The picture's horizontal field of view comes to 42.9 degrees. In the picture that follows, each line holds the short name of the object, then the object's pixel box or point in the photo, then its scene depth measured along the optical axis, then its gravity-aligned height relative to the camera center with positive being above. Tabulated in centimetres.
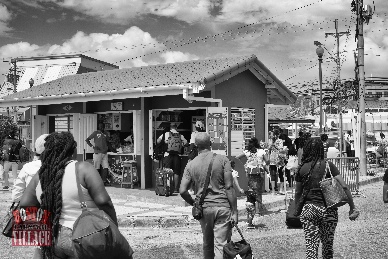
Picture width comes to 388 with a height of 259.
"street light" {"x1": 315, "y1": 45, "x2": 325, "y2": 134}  1938 +319
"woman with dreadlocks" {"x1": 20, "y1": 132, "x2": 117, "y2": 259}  370 -45
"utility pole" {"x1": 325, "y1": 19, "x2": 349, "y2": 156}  3716 +697
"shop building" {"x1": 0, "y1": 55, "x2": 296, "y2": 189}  1316 +94
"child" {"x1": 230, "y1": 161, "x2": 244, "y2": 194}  710 -77
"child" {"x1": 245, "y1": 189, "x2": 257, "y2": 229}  963 -141
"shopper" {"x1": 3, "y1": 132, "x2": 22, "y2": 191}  1499 -49
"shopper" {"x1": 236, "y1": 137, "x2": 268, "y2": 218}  1032 -80
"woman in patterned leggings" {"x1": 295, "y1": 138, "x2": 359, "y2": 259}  528 -76
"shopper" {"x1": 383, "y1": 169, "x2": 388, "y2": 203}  680 -80
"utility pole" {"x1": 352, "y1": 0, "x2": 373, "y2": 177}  2059 +297
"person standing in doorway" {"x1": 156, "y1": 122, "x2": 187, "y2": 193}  1325 -44
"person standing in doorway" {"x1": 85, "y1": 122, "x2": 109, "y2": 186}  1477 -35
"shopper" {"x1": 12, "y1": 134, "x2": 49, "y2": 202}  480 -39
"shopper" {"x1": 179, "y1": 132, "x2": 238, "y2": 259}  532 -72
